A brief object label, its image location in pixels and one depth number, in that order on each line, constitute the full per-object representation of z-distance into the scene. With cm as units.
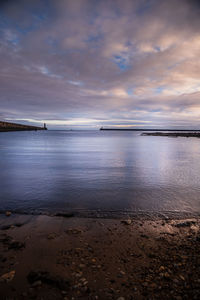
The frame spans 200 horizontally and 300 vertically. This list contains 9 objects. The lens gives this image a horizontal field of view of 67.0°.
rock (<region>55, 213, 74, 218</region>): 587
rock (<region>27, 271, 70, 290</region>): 294
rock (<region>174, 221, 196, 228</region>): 515
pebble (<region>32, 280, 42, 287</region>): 296
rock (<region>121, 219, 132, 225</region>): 531
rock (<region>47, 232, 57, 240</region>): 444
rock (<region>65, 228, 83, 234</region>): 472
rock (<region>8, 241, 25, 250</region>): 401
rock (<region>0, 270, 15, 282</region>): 305
